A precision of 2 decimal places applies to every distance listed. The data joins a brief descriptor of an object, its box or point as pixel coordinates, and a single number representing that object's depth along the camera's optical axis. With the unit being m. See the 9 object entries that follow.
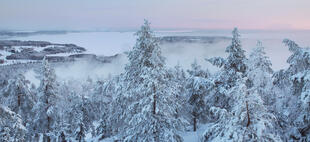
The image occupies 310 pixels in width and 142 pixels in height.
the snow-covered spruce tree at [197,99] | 23.19
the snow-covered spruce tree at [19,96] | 21.81
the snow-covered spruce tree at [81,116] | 22.25
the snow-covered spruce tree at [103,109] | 14.12
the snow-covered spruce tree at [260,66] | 14.68
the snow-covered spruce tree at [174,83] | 11.67
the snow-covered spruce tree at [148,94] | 10.63
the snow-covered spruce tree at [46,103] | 20.31
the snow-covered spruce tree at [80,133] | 22.68
